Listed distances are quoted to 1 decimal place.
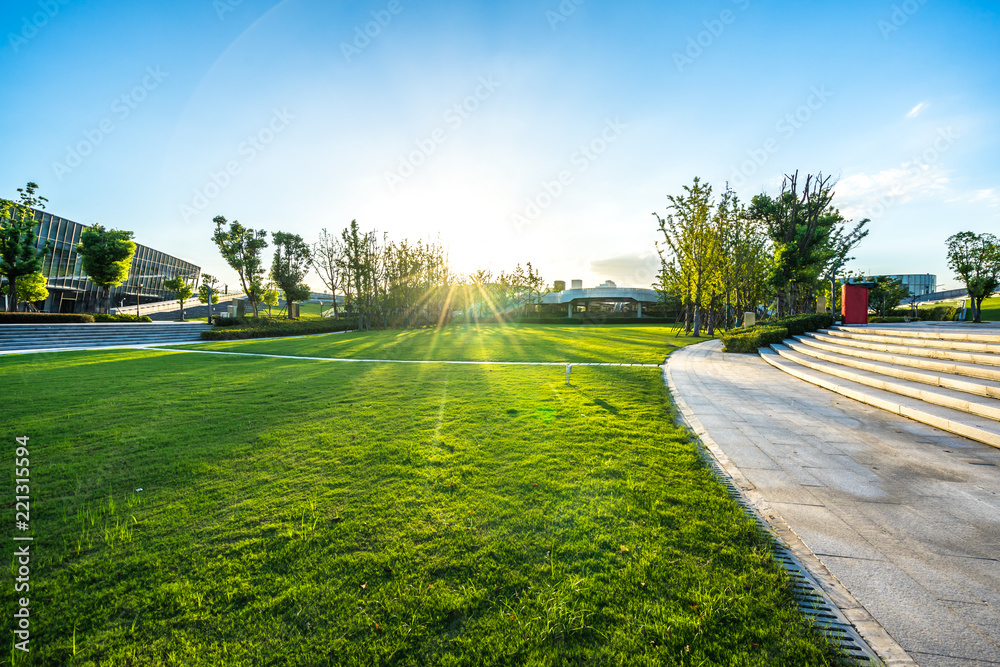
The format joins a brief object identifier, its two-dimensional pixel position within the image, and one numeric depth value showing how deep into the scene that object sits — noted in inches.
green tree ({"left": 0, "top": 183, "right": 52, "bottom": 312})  1035.9
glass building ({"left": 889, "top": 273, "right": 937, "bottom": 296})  3403.1
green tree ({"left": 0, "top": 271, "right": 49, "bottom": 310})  1259.8
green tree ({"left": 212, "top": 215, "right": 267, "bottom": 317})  1729.8
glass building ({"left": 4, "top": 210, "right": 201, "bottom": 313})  1702.8
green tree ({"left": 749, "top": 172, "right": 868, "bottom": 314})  874.1
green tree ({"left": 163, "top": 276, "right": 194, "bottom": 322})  1637.6
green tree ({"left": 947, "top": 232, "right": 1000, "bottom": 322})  1139.9
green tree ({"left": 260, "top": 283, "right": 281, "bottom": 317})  2064.5
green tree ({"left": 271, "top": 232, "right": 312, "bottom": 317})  1967.6
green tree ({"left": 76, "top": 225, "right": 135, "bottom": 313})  1305.4
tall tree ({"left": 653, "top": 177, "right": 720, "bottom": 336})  967.6
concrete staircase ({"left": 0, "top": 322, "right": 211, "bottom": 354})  781.2
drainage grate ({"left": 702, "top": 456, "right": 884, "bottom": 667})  73.8
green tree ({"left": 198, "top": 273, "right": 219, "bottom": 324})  1934.1
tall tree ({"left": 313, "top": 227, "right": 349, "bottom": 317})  1614.8
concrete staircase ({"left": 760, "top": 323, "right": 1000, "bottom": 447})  216.5
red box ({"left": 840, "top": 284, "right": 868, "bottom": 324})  626.8
